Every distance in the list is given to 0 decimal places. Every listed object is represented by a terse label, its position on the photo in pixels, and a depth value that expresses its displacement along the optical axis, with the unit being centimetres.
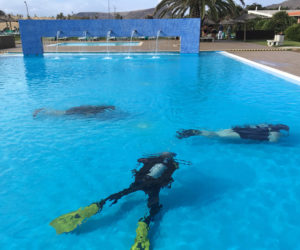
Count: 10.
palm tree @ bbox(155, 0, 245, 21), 2498
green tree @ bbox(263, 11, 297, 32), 3009
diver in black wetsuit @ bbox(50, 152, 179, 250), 326
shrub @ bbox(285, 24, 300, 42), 2520
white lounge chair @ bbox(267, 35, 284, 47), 2161
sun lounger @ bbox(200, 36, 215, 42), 2860
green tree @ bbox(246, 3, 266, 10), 6278
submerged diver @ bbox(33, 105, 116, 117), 721
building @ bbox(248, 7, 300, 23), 3231
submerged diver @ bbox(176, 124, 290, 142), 569
